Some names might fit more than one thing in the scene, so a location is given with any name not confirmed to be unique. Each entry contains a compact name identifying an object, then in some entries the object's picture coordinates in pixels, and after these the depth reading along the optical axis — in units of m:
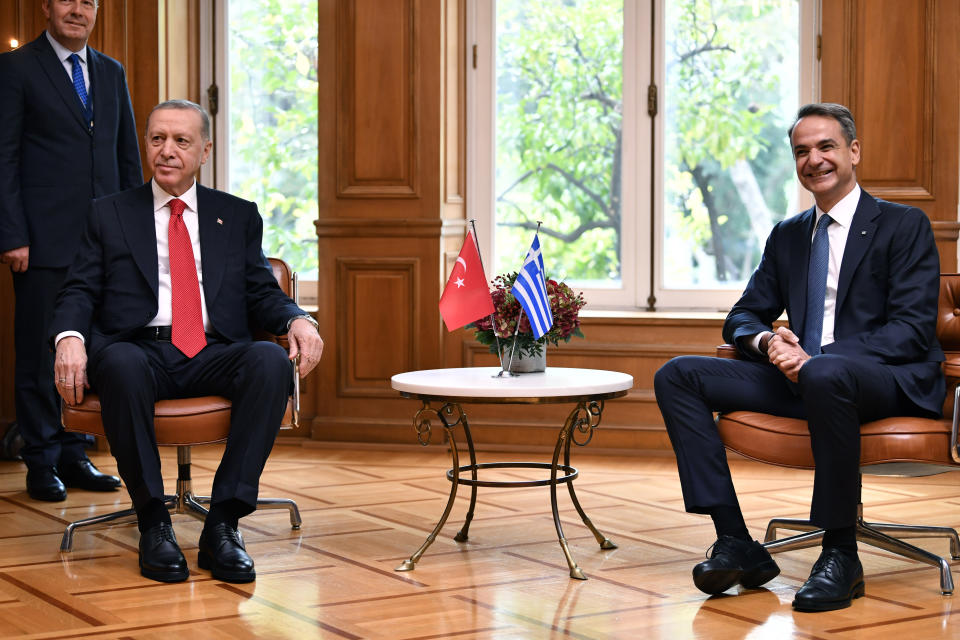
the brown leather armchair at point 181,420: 6.53
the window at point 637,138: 10.87
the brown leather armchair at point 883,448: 5.92
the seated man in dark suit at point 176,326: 6.39
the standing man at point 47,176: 8.54
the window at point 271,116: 11.68
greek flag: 6.73
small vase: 7.02
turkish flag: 6.89
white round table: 6.30
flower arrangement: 6.91
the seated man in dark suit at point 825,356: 5.82
